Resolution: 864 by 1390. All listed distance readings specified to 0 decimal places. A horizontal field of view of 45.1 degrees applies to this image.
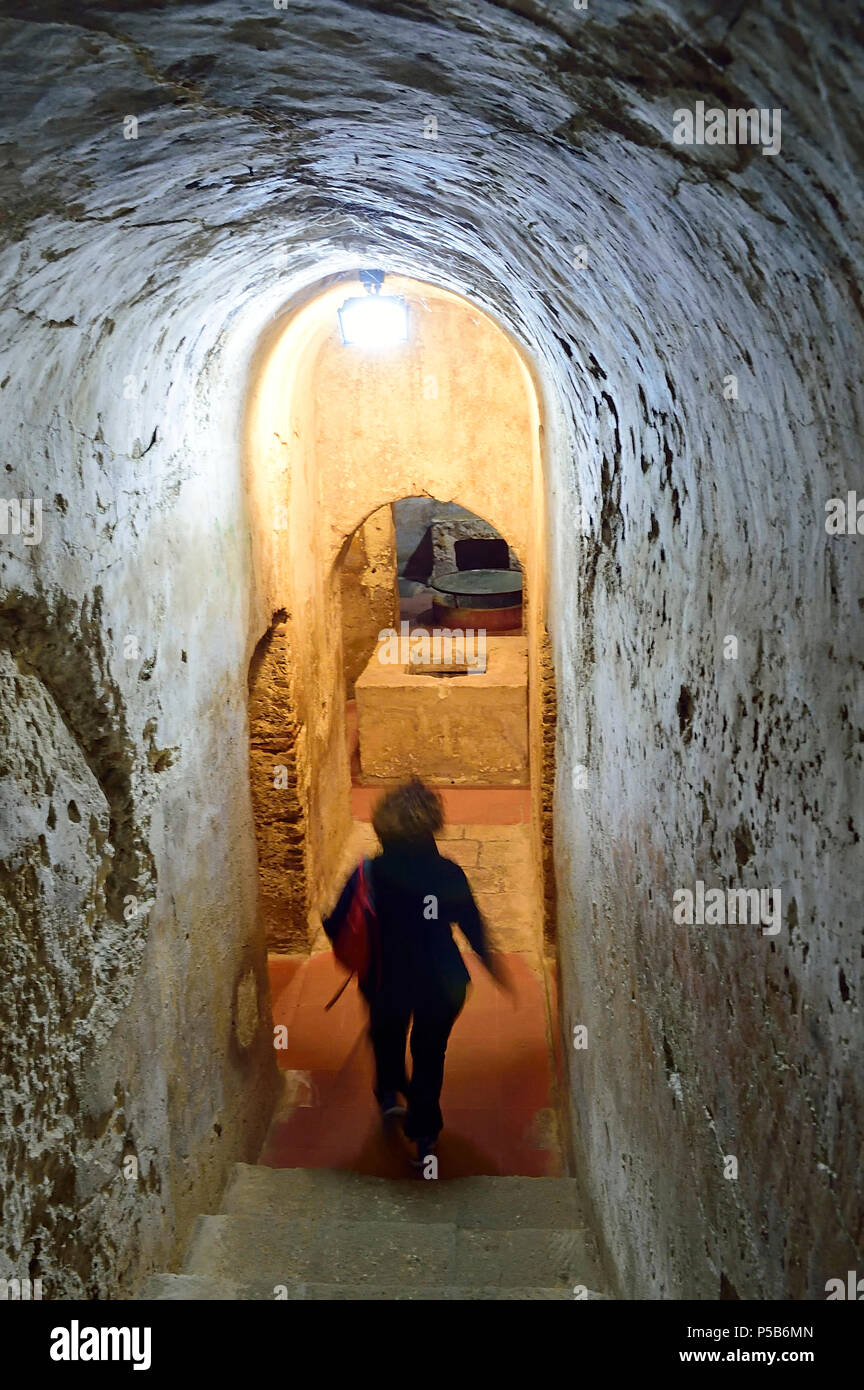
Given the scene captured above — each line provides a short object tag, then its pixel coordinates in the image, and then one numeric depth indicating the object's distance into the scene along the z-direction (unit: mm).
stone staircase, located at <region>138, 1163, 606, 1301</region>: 3283
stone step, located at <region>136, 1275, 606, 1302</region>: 3062
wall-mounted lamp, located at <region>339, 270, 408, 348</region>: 5555
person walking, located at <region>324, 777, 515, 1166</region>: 4039
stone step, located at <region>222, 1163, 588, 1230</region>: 4039
